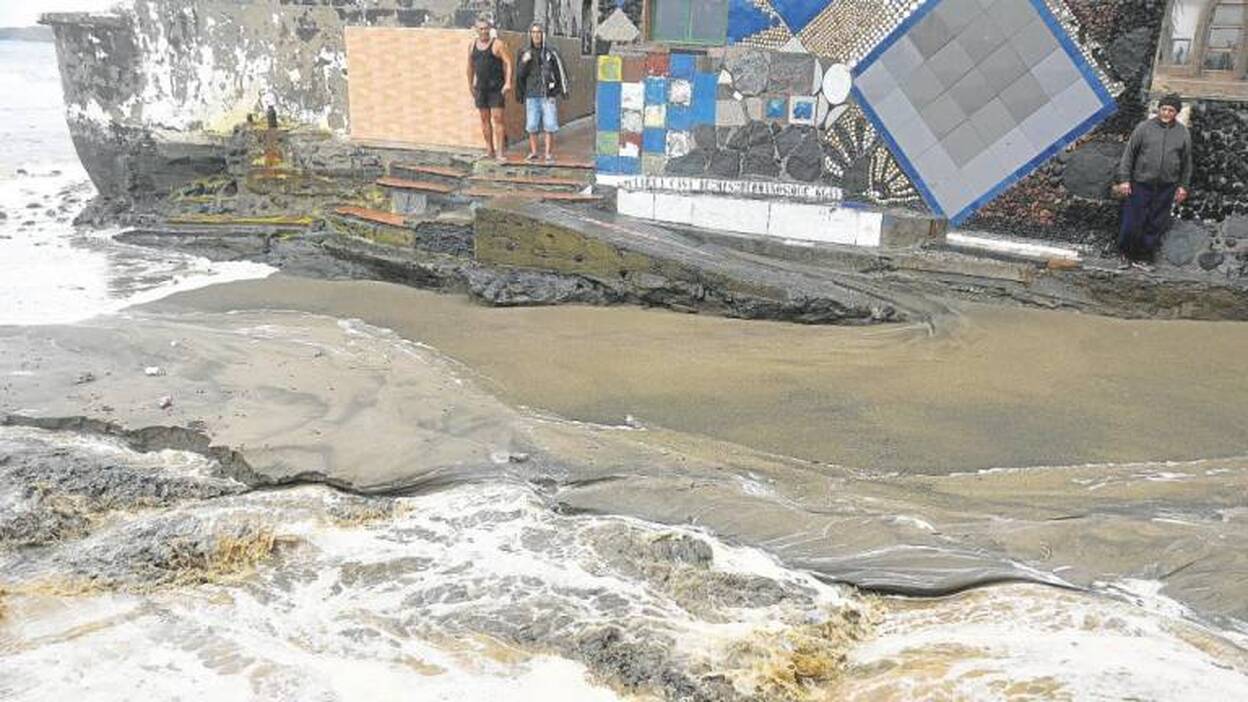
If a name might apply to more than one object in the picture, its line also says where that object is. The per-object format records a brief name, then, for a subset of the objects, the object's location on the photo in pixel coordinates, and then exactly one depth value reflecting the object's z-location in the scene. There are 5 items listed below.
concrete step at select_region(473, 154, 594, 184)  8.93
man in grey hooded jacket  6.35
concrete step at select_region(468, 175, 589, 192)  8.63
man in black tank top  9.19
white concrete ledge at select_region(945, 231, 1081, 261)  6.92
